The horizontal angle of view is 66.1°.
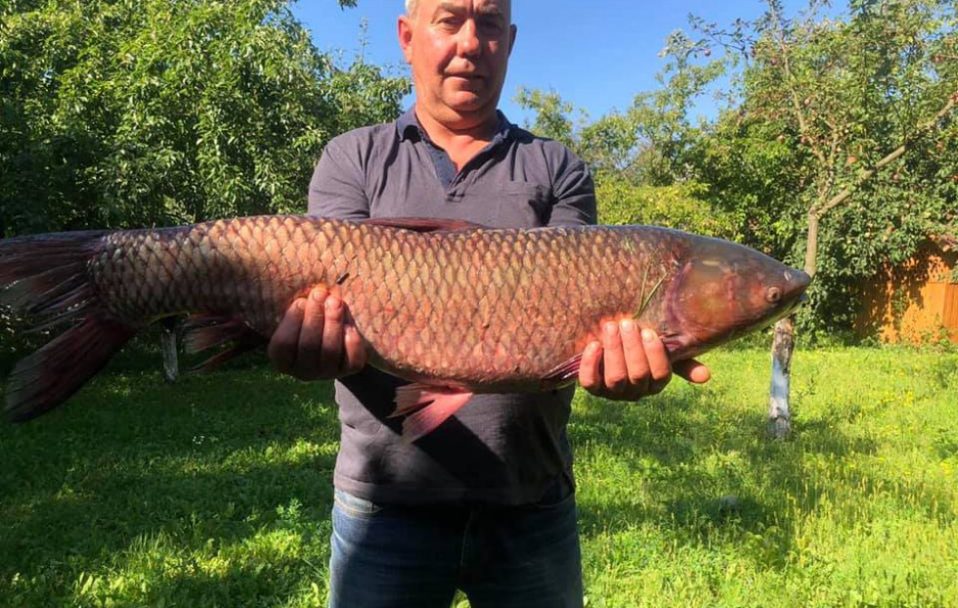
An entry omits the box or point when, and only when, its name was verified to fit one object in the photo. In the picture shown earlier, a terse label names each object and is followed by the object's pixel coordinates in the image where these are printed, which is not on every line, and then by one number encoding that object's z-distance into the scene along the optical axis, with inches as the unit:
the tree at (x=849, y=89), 310.5
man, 78.0
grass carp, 73.2
